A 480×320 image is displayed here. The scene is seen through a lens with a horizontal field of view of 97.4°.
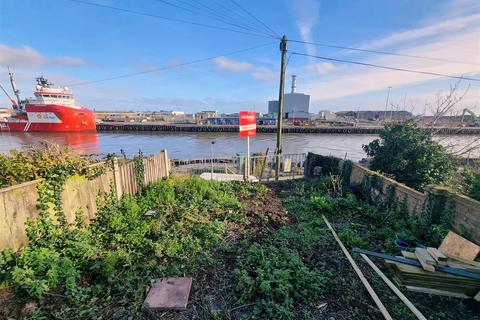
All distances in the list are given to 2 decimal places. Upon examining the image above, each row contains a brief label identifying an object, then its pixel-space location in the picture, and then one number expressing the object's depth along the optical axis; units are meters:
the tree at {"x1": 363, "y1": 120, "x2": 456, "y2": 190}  6.04
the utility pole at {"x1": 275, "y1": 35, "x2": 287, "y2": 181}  9.16
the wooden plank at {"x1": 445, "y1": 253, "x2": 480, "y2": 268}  2.88
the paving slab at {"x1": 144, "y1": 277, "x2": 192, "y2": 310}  2.56
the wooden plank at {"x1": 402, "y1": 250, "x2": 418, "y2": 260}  3.13
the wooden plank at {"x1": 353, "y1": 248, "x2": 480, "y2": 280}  2.66
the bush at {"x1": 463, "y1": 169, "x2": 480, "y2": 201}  3.81
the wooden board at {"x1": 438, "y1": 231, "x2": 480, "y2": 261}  3.08
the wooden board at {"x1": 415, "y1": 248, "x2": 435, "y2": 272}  2.82
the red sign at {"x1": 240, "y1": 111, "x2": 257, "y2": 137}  8.35
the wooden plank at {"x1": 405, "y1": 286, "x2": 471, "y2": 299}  2.70
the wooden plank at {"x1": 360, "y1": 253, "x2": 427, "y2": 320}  2.30
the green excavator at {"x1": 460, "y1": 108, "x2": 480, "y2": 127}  6.65
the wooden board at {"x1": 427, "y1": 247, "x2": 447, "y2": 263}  2.87
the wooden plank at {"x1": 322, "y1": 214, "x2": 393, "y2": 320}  2.39
